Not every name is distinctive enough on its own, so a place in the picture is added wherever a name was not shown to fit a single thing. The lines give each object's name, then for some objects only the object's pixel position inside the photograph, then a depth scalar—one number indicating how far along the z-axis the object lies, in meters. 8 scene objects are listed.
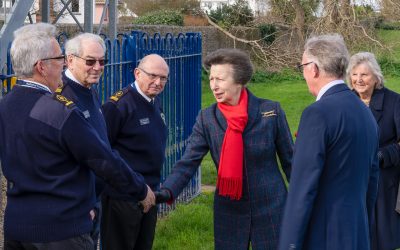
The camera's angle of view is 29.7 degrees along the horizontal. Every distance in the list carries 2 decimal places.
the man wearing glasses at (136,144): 5.54
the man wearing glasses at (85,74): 4.89
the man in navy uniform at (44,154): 3.81
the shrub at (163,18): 30.42
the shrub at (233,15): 26.01
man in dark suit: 3.83
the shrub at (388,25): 20.49
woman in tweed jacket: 4.81
